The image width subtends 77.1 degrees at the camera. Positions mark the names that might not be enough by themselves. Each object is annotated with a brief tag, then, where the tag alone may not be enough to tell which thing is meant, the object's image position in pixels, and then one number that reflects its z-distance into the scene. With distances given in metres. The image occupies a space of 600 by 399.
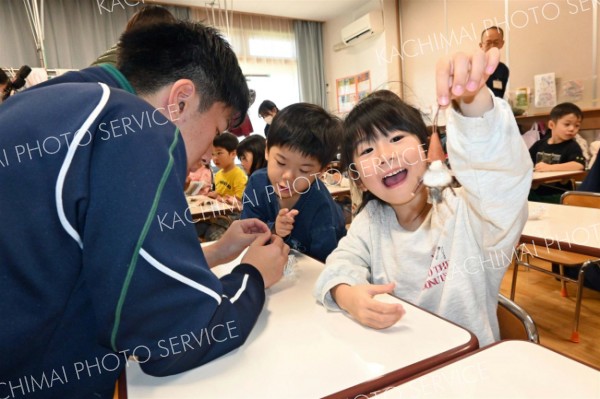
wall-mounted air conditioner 5.77
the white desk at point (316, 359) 0.55
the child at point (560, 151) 3.09
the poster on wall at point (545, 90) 4.13
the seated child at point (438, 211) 0.71
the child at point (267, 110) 4.16
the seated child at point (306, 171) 1.51
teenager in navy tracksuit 0.50
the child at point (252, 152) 2.73
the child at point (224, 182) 3.41
